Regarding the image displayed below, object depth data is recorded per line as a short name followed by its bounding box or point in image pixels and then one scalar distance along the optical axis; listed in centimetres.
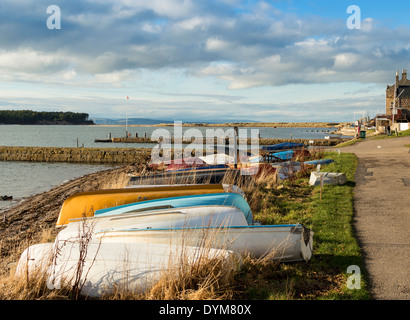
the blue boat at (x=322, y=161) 1769
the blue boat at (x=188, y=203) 852
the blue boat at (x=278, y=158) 2075
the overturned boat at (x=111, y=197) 988
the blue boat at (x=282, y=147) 3168
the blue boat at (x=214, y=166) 1708
